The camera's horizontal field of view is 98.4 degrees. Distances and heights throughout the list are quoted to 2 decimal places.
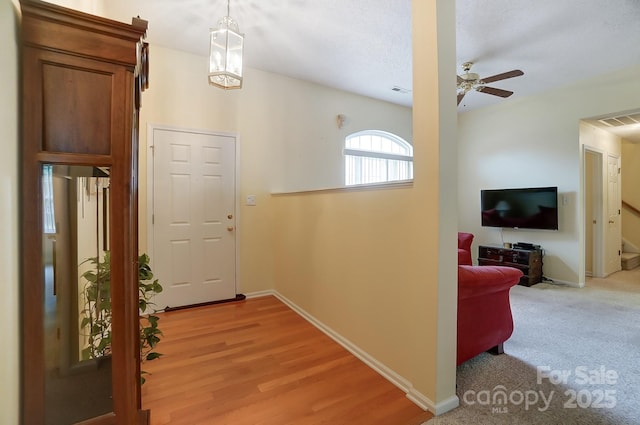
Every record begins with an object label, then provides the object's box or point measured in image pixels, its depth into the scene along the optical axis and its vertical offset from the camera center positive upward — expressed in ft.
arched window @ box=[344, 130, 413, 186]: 14.87 +3.17
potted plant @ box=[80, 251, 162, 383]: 3.14 -1.12
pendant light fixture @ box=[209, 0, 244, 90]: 6.55 +3.96
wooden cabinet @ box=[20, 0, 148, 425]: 2.56 +0.20
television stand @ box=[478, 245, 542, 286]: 13.12 -2.44
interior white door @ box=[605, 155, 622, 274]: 14.92 -0.39
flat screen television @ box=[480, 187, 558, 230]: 13.21 +0.18
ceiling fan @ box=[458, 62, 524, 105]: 9.67 +4.69
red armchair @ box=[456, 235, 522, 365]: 5.98 -2.27
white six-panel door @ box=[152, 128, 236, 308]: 9.96 -0.11
